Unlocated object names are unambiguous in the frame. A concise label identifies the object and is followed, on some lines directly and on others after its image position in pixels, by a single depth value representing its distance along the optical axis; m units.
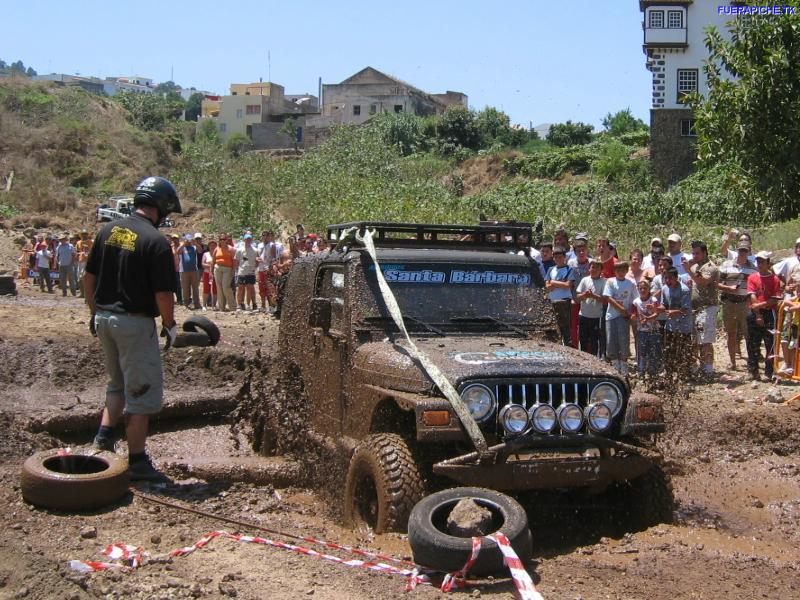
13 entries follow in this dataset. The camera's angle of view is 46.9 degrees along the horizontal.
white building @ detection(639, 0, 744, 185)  47.59
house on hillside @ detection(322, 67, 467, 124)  75.81
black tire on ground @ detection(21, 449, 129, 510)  5.48
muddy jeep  5.29
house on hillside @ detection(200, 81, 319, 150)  87.95
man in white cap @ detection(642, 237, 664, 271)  12.29
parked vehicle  40.58
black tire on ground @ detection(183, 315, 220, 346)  7.66
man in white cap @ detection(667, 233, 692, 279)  12.10
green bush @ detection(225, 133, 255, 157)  65.25
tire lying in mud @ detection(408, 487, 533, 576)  4.54
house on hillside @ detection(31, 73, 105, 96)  190.59
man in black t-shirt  6.12
